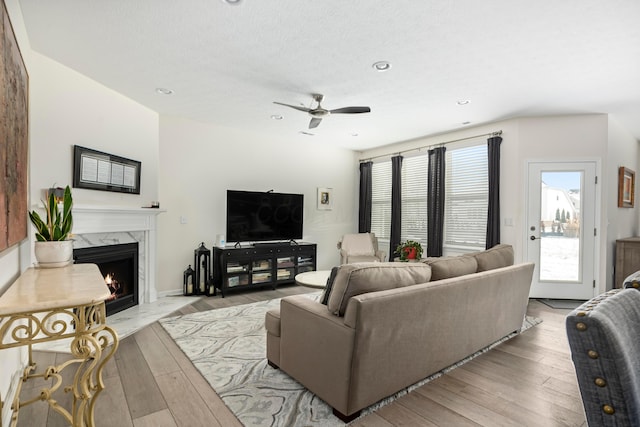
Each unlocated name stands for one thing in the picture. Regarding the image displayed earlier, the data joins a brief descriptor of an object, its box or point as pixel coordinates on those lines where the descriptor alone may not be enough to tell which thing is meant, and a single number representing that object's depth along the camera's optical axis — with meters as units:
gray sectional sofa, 1.88
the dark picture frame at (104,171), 3.39
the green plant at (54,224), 2.12
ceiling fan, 3.54
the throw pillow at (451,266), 2.46
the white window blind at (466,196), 5.11
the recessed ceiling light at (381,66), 3.05
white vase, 2.10
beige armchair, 5.65
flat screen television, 5.14
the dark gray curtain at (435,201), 5.48
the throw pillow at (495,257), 2.87
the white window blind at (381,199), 6.63
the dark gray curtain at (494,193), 4.84
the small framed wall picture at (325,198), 6.50
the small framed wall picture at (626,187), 4.94
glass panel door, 4.56
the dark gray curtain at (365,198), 6.83
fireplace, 3.57
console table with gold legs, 1.26
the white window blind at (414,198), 5.91
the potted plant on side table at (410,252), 4.06
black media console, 4.84
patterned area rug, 1.98
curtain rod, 4.90
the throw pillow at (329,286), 2.19
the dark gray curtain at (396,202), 6.23
